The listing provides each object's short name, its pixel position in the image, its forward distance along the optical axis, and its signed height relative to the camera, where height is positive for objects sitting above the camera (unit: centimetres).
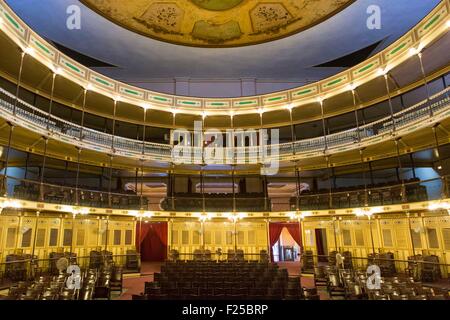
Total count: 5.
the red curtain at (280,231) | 2036 -4
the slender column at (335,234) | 1709 -28
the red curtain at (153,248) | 2194 -108
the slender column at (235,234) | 1885 -18
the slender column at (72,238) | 1534 -15
